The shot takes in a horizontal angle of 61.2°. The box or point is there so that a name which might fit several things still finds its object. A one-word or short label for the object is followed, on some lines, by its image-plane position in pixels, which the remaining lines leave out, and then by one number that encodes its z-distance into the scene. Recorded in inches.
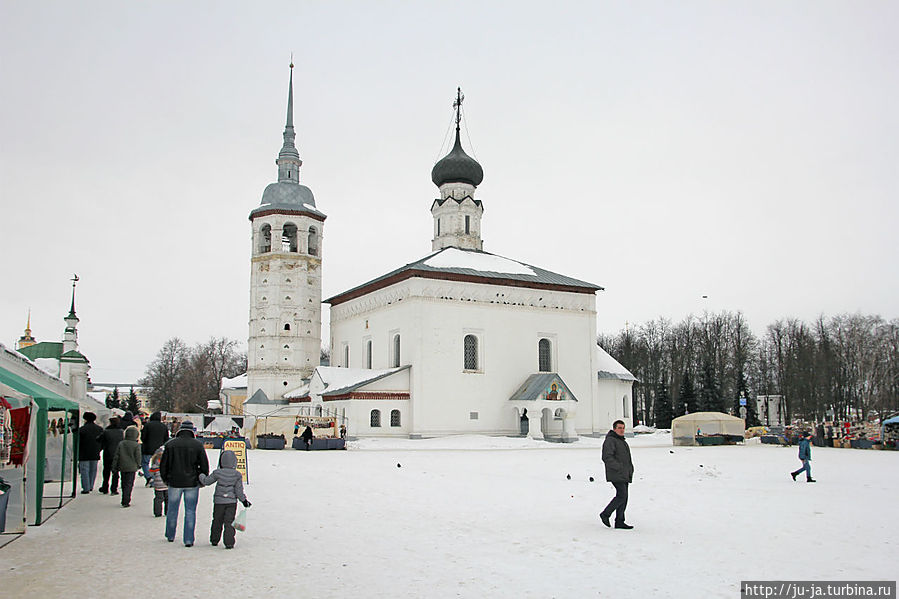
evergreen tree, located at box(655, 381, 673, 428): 2502.5
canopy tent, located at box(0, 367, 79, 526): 436.8
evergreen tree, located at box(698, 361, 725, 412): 2346.2
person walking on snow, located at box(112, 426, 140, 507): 538.0
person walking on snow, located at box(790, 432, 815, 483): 705.2
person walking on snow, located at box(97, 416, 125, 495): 597.0
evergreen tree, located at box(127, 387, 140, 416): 2983.3
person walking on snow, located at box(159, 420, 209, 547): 403.5
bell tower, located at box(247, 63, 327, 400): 1962.4
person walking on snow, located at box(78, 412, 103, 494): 593.0
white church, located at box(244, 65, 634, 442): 1606.8
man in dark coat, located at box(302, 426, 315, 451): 1246.3
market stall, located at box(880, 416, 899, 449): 1307.3
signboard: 572.8
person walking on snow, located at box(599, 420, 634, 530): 444.5
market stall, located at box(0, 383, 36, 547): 412.5
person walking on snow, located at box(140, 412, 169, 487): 584.7
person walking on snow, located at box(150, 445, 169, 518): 484.1
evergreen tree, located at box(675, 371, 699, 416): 2351.1
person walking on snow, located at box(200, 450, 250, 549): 390.3
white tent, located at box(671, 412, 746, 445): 1508.4
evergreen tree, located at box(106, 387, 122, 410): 2871.6
